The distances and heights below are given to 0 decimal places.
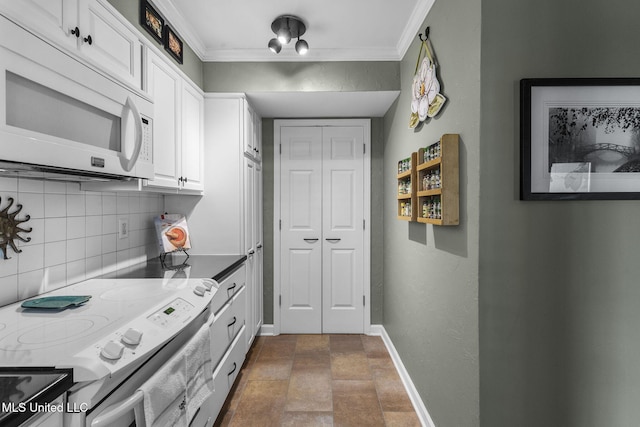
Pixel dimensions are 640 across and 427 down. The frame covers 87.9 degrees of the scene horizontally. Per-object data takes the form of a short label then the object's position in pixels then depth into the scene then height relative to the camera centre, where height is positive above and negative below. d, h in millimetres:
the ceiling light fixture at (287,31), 2180 +1195
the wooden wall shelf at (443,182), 1498 +136
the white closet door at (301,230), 3393 -210
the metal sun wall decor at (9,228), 1313 -77
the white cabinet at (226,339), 1830 -844
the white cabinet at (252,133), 2714 +684
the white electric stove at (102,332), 863 -387
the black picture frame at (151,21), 1818 +1086
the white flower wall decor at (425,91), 1769 +693
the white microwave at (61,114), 936 +330
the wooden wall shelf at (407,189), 2014 +139
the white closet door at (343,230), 3387 -209
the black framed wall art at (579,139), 1303 +279
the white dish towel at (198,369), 1366 -707
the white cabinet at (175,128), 1942 +544
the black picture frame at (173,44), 2076 +1079
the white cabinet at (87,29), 1053 +718
